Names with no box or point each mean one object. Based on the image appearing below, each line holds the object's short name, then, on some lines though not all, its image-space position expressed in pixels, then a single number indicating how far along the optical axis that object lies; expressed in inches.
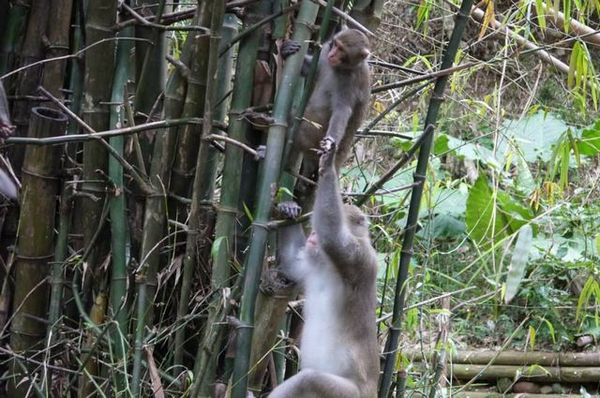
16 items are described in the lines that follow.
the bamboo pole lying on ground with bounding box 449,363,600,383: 526.0
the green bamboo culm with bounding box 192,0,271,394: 208.7
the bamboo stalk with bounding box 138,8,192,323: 223.1
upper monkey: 274.7
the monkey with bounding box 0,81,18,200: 235.5
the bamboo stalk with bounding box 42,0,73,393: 231.9
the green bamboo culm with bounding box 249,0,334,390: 207.3
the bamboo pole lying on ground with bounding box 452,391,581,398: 514.0
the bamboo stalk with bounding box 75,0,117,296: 224.1
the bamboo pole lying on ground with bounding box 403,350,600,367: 530.6
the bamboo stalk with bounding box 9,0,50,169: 239.9
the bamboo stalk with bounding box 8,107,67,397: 231.1
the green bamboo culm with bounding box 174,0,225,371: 200.1
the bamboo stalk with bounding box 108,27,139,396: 221.9
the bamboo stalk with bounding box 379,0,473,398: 232.7
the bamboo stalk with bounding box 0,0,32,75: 240.2
